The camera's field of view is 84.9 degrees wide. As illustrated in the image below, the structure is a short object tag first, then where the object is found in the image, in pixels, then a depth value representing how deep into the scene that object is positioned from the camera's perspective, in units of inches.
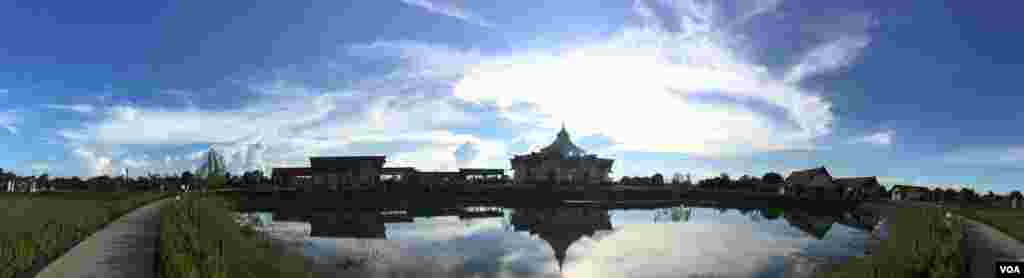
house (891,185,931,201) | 2559.1
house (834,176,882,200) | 2571.4
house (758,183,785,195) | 2891.5
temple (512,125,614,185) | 3090.6
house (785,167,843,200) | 2659.9
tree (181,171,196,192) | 2886.3
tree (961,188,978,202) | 2401.8
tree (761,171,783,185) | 3735.2
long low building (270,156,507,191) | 2746.1
